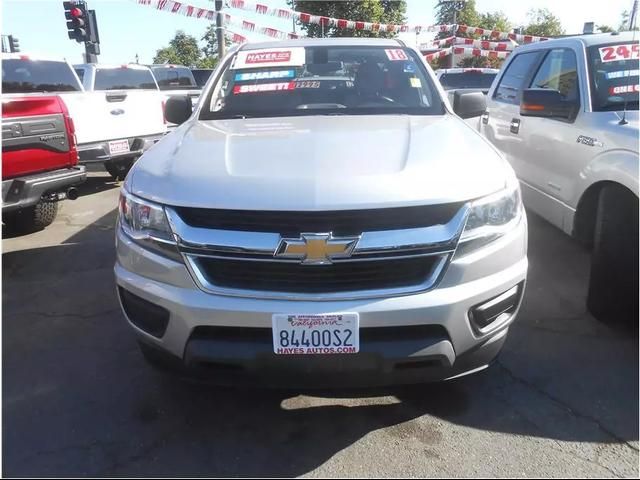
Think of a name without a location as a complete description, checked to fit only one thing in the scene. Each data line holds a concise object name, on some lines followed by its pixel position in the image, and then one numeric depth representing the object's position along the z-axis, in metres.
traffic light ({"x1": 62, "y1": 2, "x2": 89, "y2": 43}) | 14.14
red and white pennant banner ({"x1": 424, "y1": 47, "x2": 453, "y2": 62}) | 15.59
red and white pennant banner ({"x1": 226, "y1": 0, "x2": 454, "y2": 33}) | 12.91
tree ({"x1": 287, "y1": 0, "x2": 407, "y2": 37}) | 27.08
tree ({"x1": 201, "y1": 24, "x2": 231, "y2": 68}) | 43.88
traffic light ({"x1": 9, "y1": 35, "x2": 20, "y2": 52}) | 23.18
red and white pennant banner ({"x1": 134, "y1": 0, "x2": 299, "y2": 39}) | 12.08
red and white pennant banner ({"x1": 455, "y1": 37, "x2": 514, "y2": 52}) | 15.85
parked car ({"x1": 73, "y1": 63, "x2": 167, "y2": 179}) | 6.85
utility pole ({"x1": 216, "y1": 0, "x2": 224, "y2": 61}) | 12.04
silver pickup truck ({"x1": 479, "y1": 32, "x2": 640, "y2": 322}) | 3.06
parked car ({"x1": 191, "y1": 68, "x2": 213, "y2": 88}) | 16.78
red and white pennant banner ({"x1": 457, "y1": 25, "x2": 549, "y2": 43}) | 15.76
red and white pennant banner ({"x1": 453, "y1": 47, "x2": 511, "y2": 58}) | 16.00
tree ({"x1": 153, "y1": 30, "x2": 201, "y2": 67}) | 54.98
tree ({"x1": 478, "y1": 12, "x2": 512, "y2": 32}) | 42.16
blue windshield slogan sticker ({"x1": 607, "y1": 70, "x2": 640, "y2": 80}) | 3.54
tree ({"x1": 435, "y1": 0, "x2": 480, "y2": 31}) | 40.20
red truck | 4.42
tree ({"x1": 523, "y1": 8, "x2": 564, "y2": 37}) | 41.44
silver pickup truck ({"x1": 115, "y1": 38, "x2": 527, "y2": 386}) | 1.97
